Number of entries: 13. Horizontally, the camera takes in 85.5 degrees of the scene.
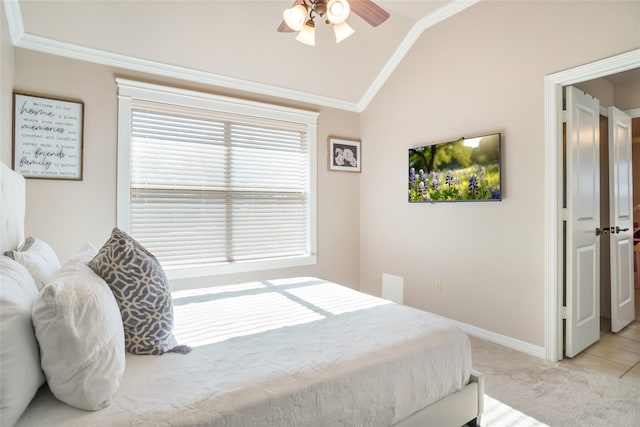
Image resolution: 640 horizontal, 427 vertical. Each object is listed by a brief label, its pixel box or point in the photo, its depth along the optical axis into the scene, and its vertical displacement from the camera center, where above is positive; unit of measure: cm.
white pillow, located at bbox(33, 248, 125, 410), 98 -38
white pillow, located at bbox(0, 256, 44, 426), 88 -37
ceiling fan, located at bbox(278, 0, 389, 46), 201 +124
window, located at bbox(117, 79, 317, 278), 314 +38
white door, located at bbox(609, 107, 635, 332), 328 -1
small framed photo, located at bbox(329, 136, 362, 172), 423 +79
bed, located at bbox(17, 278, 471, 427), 109 -58
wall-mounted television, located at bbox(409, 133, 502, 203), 301 +45
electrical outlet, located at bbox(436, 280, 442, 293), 351 -70
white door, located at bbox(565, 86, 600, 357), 270 -4
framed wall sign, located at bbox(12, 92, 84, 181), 261 +63
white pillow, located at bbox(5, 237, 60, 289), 146 -19
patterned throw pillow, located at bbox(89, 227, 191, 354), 139 -32
